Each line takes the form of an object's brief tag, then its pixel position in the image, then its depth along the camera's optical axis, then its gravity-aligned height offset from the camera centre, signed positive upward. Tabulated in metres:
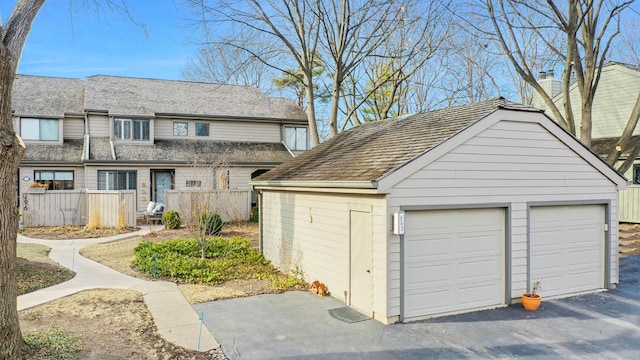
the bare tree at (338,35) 17.78 +6.05
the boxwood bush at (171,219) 17.16 -1.82
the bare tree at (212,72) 30.67 +7.58
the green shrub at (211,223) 12.34 -1.62
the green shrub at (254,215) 19.92 -1.93
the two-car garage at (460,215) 7.30 -0.80
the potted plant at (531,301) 7.77 -2.29
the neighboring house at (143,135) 20.25 +2.01
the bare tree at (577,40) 13.12 +4.28
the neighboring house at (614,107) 19.14 +3.31
